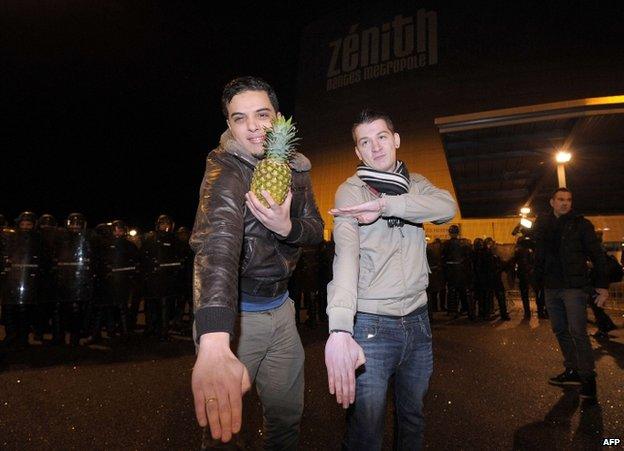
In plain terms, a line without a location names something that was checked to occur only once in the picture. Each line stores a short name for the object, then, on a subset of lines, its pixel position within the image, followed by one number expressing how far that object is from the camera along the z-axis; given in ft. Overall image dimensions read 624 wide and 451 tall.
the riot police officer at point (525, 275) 36.19
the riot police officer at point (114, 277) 26.45
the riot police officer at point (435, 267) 37.84
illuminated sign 95.45
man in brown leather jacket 5.01
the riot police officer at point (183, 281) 31.07
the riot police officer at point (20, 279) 23.44
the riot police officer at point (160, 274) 27.20
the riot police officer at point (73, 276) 25.07
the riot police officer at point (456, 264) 37.35
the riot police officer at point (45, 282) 24.94
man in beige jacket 7.20
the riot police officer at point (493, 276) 35.85
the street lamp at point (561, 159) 44.39
